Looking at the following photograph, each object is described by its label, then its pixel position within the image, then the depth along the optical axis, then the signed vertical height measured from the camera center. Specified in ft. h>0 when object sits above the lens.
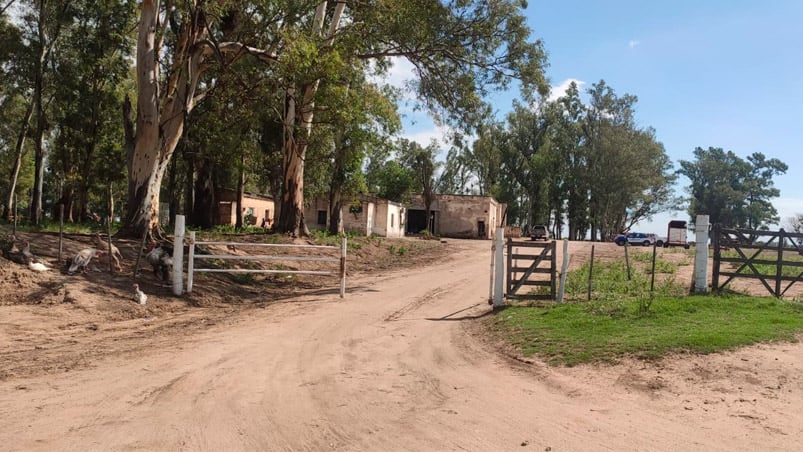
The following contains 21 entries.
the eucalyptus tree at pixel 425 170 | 181.73 +18.04
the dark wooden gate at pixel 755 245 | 39.19 -0.64
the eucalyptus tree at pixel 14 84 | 87.15 +20.93
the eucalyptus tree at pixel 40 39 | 86.28 +27.07
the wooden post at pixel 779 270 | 39.27 -2.36
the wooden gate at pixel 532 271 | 38.19 -3.13
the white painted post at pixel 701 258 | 40.29 -1.76
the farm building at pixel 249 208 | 138.72 +1.42
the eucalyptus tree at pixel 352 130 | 58.90 +11.76
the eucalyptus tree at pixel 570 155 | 234.38 +31.65
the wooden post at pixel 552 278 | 38.28 -3.59
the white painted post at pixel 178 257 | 39.73 -3.43
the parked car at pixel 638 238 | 169.98 -2.32
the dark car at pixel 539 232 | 174.83 -1.85
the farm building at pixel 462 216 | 184.03 +2.27
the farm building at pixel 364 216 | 147.84 +0.71
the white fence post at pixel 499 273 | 38.09 -3.32
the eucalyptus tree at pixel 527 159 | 233.55 +28.66
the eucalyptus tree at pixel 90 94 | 81.82 +18.78
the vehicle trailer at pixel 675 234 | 156.46 -0.41
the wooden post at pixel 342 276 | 44.34 -4.76
